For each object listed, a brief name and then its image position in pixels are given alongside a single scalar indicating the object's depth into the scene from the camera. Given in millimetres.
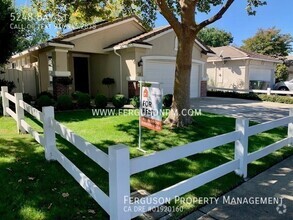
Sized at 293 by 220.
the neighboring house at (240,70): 21828
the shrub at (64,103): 11125
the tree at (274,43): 32125
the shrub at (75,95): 12102
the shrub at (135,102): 11940
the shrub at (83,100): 11742
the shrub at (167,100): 12289
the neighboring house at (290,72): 31950
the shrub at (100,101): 11930
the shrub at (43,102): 10859
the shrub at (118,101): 12070
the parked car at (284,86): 21481
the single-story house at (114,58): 13695
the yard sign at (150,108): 5324
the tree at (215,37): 51750
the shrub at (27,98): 11453
